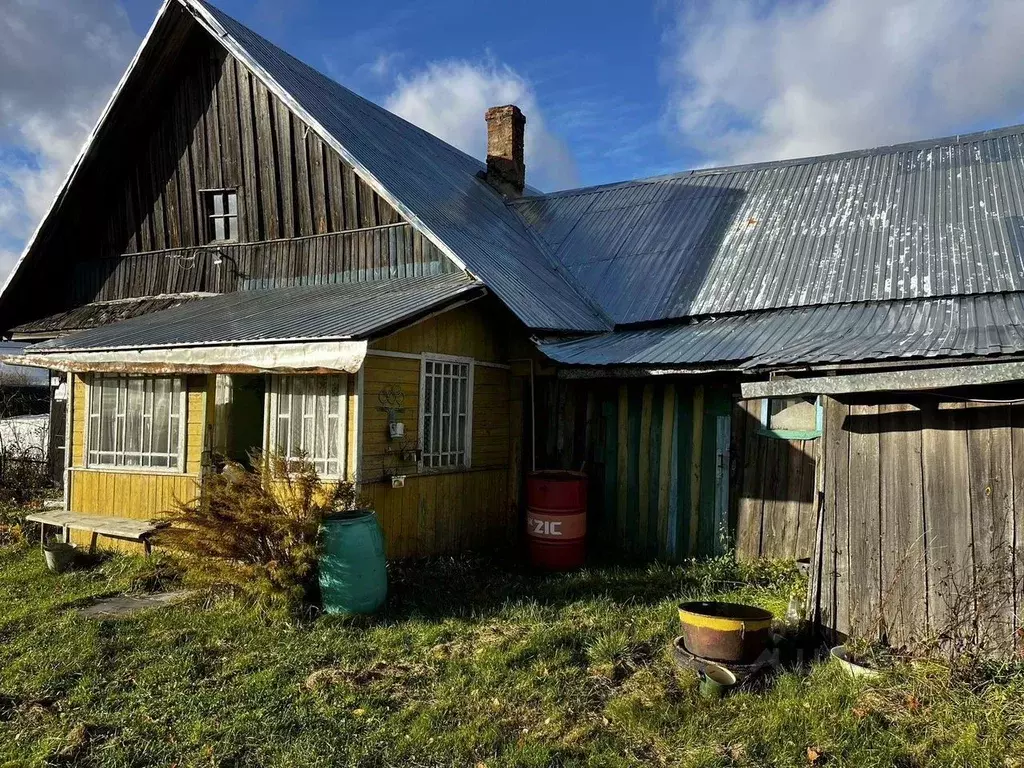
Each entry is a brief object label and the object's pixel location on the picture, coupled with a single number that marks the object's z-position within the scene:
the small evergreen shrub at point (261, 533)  6.64
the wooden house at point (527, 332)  5.51
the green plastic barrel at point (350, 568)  6.68
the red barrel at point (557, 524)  8.63
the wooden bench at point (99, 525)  8.53
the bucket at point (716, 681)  5.02
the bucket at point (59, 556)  8.58
